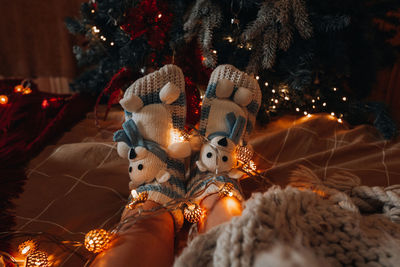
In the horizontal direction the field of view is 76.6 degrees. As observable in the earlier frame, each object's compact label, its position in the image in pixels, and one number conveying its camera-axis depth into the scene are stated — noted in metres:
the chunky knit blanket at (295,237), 0.24
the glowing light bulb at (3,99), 0.78
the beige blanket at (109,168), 0.51
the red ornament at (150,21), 0.77
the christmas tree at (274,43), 0.66
